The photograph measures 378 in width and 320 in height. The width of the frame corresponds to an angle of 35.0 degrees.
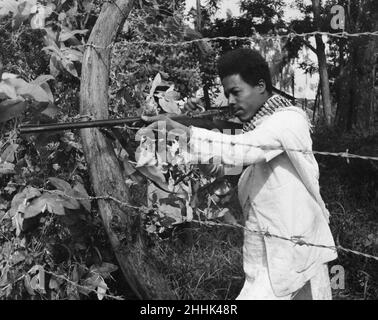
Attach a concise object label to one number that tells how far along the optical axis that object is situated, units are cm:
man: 212
